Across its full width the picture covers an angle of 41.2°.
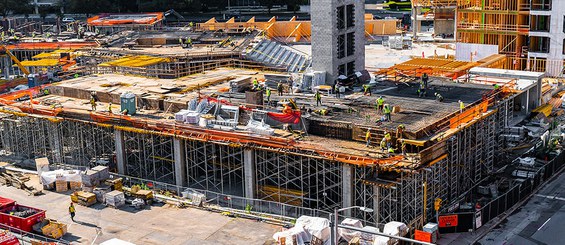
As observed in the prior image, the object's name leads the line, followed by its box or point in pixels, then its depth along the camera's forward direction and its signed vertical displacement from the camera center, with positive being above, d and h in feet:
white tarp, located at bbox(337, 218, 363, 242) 158.92 -52.28
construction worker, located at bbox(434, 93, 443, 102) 211.00 -32.95
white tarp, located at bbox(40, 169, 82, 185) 202.69 -49.34
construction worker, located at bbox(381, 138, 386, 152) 174.60 -37.37
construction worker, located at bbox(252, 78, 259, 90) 229.25 -30.36
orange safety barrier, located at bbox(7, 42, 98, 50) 394.93 -28.91
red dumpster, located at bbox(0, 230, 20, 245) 152.56 -49.65
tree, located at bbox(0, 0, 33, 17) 587.27 -11.64
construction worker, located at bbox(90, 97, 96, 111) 221.87 -33.00
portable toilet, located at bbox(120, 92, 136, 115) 218.18 -32.72
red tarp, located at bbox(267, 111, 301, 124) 193.57 -33.98
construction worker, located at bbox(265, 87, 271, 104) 211.00 -30.64
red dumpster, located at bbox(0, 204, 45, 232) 171.42 -50.90
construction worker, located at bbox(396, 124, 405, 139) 175.42 -34.80
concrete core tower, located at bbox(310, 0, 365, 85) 231.30 -16.41
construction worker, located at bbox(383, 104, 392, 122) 188.01 -32.38
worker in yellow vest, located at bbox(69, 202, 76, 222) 178.91 -51.81
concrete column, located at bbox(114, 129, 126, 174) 212.76 -45.53
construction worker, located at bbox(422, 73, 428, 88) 221.91 -29.03
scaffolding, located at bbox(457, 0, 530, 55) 313.94 -19.29
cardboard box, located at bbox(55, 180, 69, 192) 202.32 -51.73
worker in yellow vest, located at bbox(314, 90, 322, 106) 205.36 -31.40
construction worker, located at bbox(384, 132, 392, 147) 174.19 -36.19
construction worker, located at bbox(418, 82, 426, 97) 218.03 -31.98
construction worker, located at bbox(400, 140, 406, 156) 172.62 -37.73
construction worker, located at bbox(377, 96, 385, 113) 199.21 -32.41
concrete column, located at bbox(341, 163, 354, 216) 170.62 -45.80
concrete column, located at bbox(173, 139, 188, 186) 200.23 -46.40
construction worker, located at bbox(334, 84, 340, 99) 218.59 -31.55
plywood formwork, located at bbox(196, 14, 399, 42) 418.92 -26.01
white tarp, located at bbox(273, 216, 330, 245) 158.51 -51.77
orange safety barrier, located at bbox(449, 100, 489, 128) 187.11 -34.58
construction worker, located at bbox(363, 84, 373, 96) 220.84 -31.76
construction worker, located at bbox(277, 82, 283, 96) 222.89 -30.68
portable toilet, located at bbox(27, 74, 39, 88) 319.47 -37.50
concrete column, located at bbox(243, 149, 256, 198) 187.52 -46.01
